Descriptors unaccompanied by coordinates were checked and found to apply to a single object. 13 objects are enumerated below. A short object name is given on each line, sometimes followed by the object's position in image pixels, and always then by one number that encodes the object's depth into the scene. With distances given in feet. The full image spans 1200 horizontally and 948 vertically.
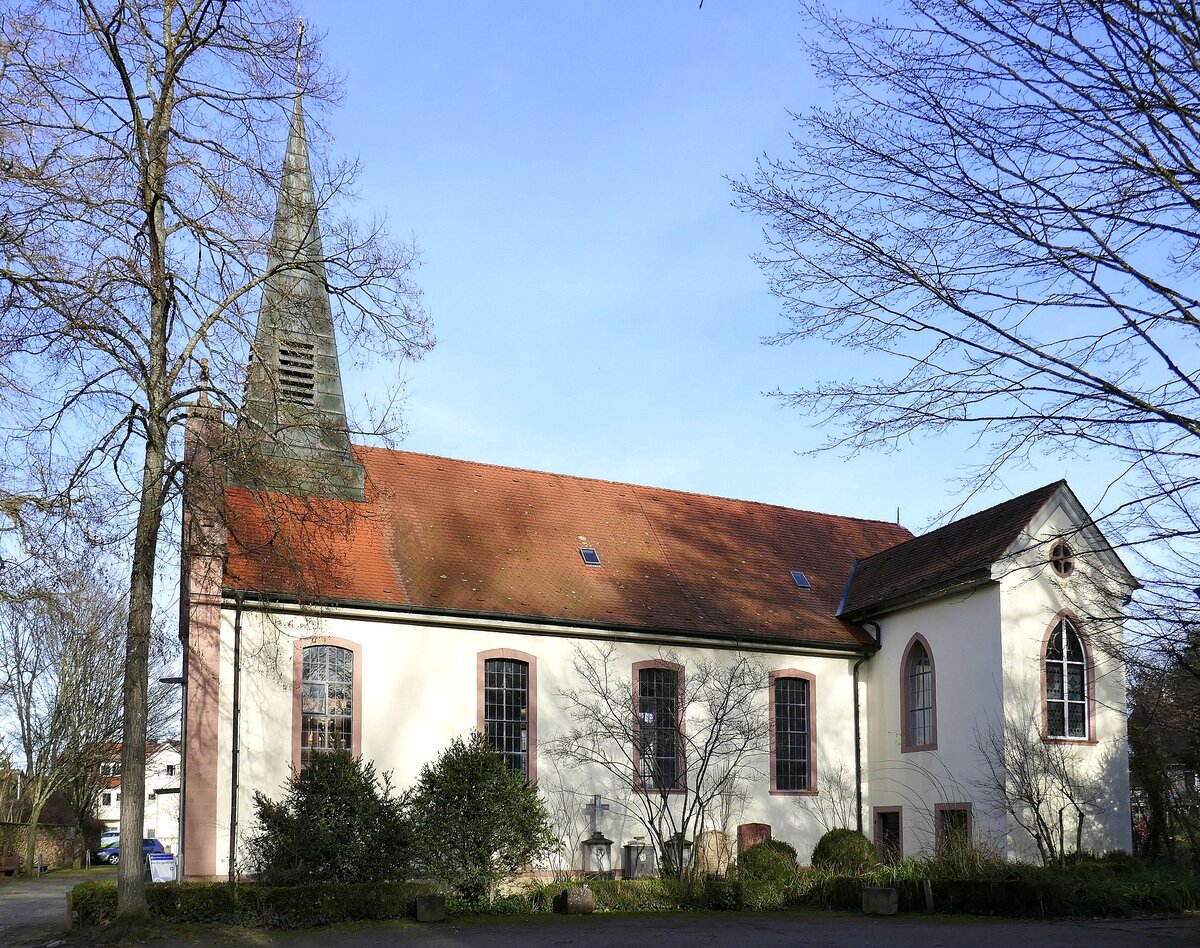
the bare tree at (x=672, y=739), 70.33
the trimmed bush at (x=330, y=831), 56.08
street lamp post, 60.49
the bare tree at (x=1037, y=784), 65.21
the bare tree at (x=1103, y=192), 23.02
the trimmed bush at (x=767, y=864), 62.59
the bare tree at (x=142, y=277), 47.55
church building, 60.39
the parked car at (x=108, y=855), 152.76
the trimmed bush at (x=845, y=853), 68.08
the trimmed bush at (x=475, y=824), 57.31
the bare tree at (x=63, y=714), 126.72
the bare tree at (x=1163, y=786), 65.46
